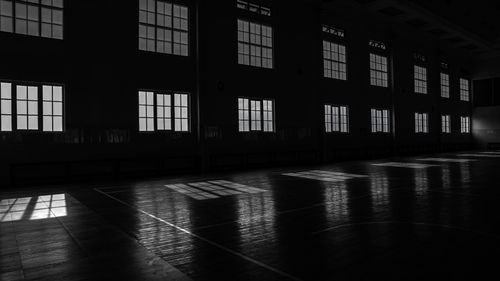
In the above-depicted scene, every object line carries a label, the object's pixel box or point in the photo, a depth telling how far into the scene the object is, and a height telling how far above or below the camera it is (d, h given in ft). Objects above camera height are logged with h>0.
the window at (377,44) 76.23 +21.29
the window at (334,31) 66.69 +21.33
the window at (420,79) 88.65 +15.99
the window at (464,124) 104.12 +5.48
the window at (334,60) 67.62 +15.95
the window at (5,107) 36.29 +4.08
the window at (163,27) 45.49 +15.29
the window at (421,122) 87.92 +5.18
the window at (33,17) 36.63 +13.56
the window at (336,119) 67.51 +4.91
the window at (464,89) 104.99 +15.71
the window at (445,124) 96.94 +5.20
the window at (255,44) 54.65 +15.60
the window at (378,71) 77.10 +15.88
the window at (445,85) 98.02 +15.78
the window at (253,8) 54.07 +21.03
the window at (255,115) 54.34 +4.70
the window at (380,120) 76.72 +5.10
